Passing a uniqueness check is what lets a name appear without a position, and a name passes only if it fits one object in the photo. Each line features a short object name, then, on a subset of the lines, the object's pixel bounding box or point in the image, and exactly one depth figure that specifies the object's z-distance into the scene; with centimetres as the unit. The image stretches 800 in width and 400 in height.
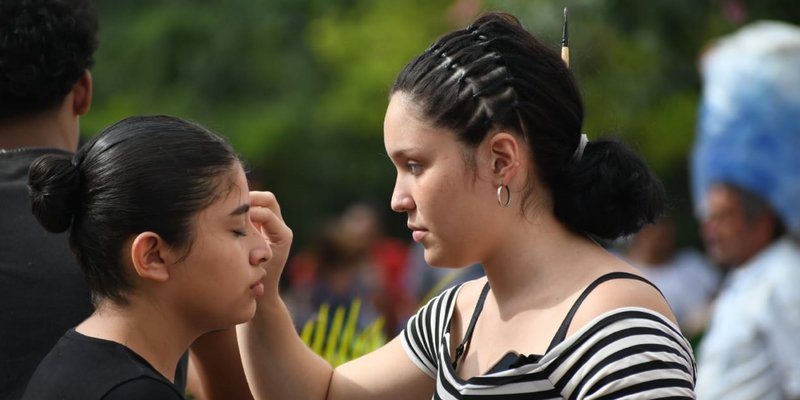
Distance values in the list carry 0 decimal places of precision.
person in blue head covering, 1033
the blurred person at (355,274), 1633
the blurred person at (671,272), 1727
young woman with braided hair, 454
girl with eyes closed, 446
